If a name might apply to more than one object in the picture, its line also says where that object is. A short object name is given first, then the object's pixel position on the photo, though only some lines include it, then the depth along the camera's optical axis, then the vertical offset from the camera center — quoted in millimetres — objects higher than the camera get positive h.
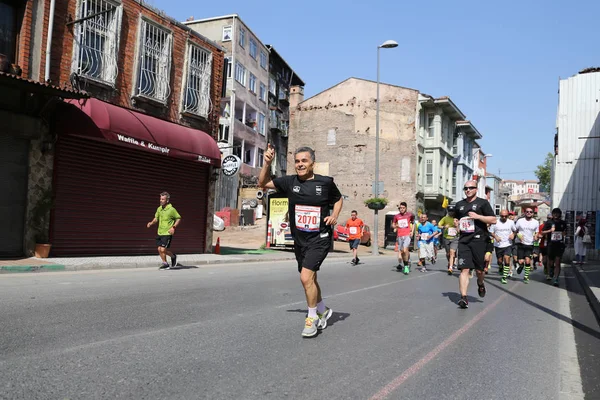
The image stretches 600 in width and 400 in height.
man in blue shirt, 16064 -482
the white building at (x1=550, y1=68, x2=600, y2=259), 29797 +4771
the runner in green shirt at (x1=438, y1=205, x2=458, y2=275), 14320 -446
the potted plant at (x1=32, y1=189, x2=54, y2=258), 12672 -447
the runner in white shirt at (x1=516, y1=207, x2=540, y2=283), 13383 -253
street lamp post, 27297 +1955
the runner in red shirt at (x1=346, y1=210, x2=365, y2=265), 17422 -494
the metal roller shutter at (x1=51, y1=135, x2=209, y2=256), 13461 +331
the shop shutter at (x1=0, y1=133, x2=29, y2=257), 12039 +273
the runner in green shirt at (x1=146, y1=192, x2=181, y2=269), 12266 -307
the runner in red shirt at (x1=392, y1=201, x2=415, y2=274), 14409 -294
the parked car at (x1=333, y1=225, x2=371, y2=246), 34041 -1177
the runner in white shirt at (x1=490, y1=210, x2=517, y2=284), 12877 -412
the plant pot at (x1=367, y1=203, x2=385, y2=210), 27391 +691
